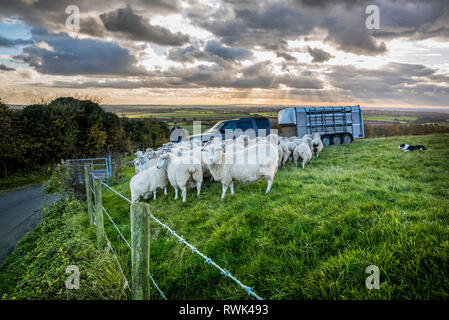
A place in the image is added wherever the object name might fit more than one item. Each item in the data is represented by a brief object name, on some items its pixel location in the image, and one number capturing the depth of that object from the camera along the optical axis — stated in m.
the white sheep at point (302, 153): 10.61
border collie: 12.66
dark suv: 15.10
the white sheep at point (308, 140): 13.18
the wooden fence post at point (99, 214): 4.39
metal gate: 10.99
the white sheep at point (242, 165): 6.87
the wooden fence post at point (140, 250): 2.16
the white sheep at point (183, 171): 7.60
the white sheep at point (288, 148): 11.58
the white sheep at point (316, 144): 13.55
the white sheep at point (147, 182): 8.27
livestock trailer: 20.11
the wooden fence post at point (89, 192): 5.90
